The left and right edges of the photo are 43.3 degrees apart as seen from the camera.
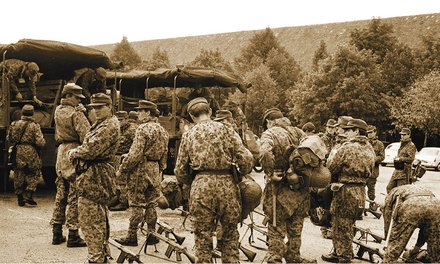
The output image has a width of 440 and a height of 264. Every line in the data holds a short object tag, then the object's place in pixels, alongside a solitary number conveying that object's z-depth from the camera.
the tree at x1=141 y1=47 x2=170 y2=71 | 42.34
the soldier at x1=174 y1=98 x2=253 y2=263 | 5.48
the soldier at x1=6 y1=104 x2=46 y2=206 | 10.25
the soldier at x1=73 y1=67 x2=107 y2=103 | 11.97
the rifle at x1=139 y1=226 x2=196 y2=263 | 6.48
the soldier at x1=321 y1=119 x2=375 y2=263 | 6.93
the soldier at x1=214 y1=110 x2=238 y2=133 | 9.49
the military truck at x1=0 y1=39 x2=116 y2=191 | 11.05
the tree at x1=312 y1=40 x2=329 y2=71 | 45.62
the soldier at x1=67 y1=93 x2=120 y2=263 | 6.03
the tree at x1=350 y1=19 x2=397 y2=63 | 38.59
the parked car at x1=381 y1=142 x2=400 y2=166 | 29.34
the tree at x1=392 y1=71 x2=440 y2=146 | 32.41
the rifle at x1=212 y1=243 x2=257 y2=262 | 7.02
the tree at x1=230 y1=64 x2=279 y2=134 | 38.00
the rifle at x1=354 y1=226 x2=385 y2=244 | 8.09
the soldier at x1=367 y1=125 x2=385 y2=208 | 12.37
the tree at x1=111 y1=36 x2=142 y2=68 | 53.66
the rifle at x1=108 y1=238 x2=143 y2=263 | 6.01
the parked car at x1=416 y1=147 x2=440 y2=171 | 28.47
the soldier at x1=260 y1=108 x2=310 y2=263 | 6.52
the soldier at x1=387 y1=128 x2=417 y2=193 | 11.61
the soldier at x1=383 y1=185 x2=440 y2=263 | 5.82
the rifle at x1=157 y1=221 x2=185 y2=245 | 7.36
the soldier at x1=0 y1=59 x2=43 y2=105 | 11.23
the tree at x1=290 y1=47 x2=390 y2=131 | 33.91
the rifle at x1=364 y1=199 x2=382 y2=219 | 10.38
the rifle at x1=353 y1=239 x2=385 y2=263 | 7.28
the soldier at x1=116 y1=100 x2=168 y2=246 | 7.48
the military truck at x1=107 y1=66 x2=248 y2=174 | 14.27
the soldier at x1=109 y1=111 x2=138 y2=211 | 10.34
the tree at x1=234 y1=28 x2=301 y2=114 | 43.74
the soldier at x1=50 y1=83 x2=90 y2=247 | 7.35
